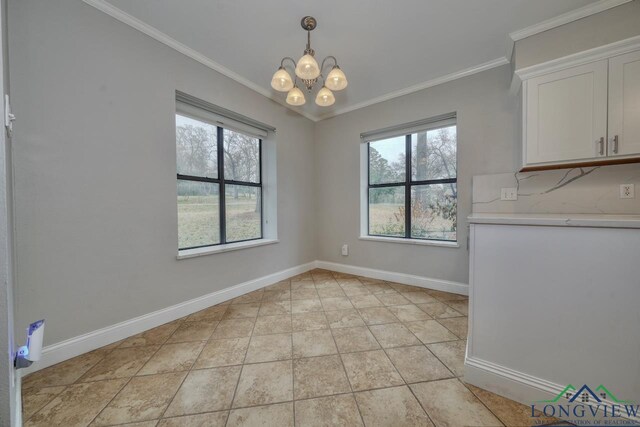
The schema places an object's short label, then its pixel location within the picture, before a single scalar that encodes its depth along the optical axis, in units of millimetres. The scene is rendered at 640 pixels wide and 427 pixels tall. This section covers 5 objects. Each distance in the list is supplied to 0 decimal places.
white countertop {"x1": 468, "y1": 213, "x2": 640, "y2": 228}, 1094
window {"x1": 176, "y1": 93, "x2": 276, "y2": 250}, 2461
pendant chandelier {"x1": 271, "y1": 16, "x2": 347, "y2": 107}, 1761
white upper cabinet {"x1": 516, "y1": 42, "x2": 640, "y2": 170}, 1680
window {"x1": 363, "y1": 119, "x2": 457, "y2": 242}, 2908
